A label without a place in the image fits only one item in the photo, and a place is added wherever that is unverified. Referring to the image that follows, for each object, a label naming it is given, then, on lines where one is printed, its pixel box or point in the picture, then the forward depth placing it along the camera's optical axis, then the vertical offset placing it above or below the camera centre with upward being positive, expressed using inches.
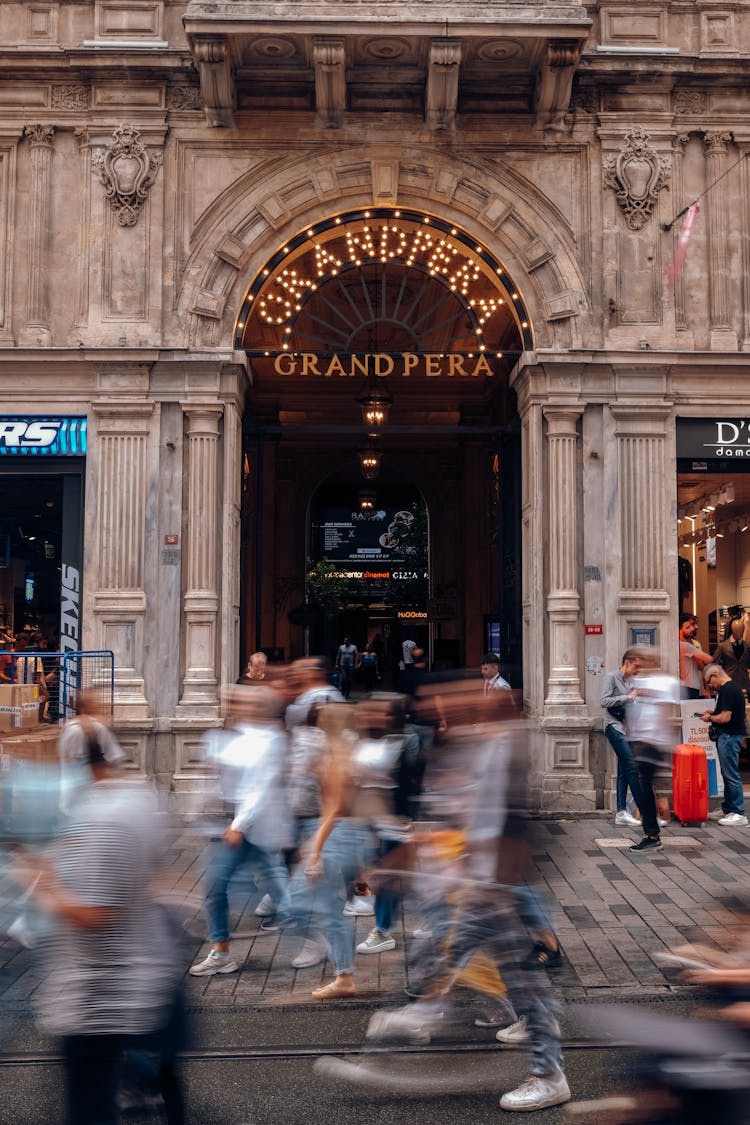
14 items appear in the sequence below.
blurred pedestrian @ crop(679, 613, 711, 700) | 508.7 -21.0
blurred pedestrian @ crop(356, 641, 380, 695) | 1053.2 -43.2
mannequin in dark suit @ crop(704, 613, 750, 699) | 537.6 -16.1
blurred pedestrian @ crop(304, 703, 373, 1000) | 247.0 -55.3
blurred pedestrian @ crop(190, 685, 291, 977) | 261.6 -45.6
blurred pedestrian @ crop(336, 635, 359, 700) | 935.0 -36.0
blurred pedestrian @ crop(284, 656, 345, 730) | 318.0 -19.2
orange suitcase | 446.3 -70.2
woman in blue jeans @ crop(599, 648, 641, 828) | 413.4 -44.2
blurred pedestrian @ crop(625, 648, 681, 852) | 378.6 -35.6
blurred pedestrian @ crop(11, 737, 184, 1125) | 139.8 -46.1
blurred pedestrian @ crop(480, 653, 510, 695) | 470.0 -21.2
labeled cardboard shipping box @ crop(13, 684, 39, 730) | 450.6 -34.7
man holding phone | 448.1 -48.2
